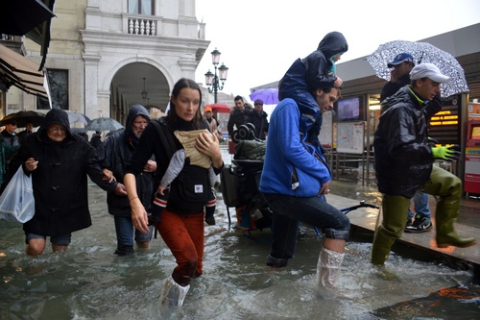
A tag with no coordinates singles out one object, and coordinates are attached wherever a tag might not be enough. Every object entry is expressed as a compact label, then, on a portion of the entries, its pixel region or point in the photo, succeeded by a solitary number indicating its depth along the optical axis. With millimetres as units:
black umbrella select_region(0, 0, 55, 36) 2994
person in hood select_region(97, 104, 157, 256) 4547
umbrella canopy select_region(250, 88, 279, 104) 14250
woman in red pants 3025
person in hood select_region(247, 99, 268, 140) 11034
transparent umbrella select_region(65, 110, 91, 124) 16062
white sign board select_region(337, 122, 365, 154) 10500
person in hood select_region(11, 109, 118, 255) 4078
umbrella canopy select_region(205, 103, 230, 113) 16359
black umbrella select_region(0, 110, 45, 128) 10734
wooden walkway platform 4215
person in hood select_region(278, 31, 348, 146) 3545
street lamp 20281
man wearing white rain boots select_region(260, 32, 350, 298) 3334
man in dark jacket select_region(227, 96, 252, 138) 11133
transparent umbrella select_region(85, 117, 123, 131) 14891
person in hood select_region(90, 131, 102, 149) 15789
